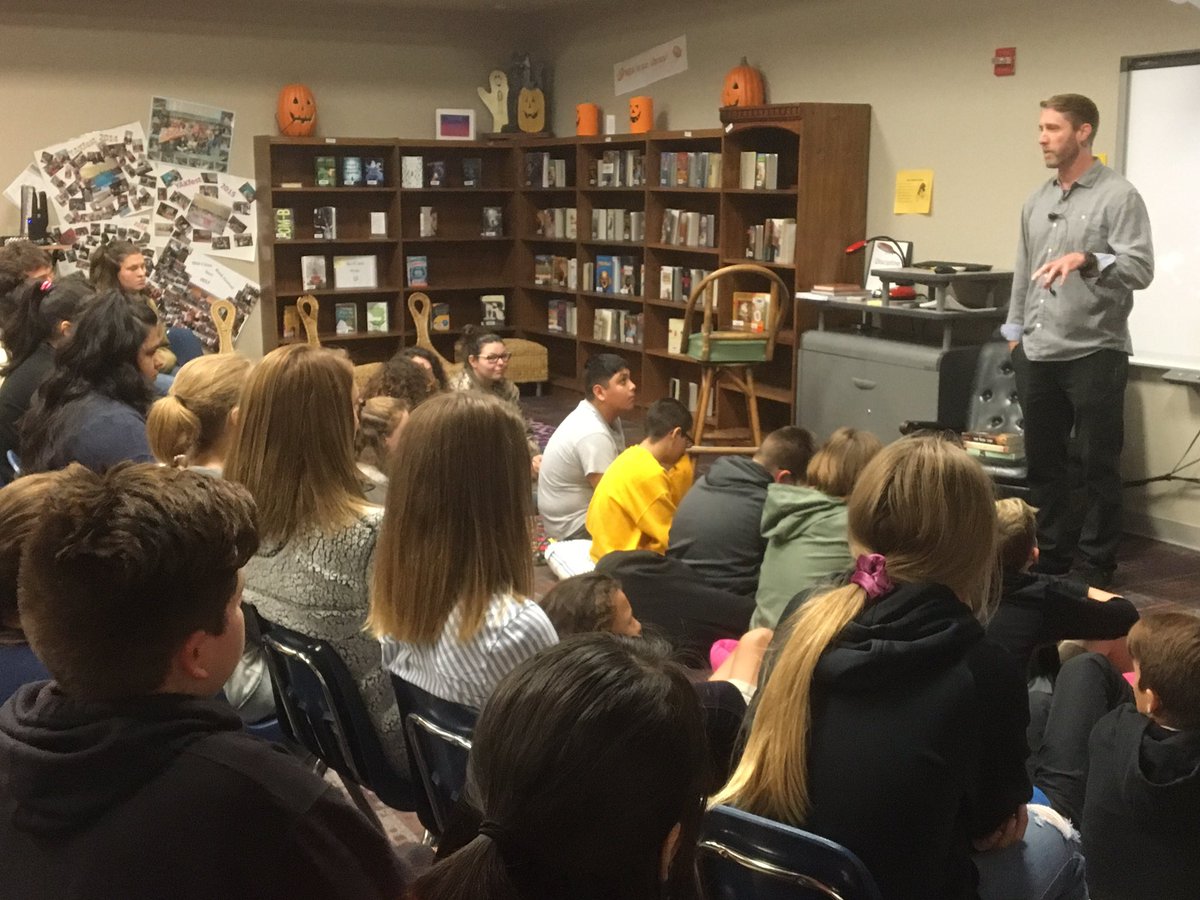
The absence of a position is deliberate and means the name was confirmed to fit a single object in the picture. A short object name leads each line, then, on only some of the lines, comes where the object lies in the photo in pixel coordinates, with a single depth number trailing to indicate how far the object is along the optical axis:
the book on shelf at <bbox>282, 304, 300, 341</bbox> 8.09
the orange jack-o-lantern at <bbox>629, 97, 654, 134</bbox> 7.53
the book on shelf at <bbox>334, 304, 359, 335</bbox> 8.22
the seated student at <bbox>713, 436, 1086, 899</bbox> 1.51
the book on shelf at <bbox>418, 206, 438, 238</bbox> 8.45
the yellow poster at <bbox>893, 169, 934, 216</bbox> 5.80
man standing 4.23
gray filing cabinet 5.16
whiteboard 4.63
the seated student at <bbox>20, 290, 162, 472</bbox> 3.06
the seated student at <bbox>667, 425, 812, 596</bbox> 3.25
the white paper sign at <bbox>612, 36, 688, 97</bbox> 7.48
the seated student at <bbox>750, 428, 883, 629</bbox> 2.79
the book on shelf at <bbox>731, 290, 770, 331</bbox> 6.51
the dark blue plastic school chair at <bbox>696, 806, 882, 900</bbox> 1.39
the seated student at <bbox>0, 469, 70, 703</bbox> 1.65
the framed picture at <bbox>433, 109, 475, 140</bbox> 8.53
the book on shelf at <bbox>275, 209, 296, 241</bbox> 7.93
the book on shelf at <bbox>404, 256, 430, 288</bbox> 8.45
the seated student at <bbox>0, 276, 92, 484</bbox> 3.59
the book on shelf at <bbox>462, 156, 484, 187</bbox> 8.65
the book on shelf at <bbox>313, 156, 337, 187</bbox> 8.00
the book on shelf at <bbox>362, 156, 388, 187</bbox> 8.15
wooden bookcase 6.12
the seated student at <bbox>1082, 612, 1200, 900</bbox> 1.82
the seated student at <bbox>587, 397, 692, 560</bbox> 3.58
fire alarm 5.29
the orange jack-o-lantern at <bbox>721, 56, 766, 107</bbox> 6.74
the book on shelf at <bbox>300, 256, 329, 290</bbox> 8.08
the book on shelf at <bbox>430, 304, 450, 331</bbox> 8.72
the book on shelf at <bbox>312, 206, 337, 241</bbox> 8.07
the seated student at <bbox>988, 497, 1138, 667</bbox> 2.42
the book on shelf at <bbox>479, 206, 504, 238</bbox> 8.75
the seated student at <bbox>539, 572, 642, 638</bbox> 2.18
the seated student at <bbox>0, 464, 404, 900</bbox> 1.08
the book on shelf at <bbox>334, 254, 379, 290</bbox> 8.19
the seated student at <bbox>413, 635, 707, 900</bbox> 0.92
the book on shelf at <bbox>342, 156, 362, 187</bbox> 8.07
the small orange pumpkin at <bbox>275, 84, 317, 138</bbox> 7.93
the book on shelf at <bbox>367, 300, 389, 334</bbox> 8.32
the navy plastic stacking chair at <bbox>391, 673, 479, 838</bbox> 1.74
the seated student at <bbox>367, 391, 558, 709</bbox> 1.80
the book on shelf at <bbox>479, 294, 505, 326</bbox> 8.83
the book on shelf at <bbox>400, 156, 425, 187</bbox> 8.23
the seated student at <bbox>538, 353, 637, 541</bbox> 4.08
